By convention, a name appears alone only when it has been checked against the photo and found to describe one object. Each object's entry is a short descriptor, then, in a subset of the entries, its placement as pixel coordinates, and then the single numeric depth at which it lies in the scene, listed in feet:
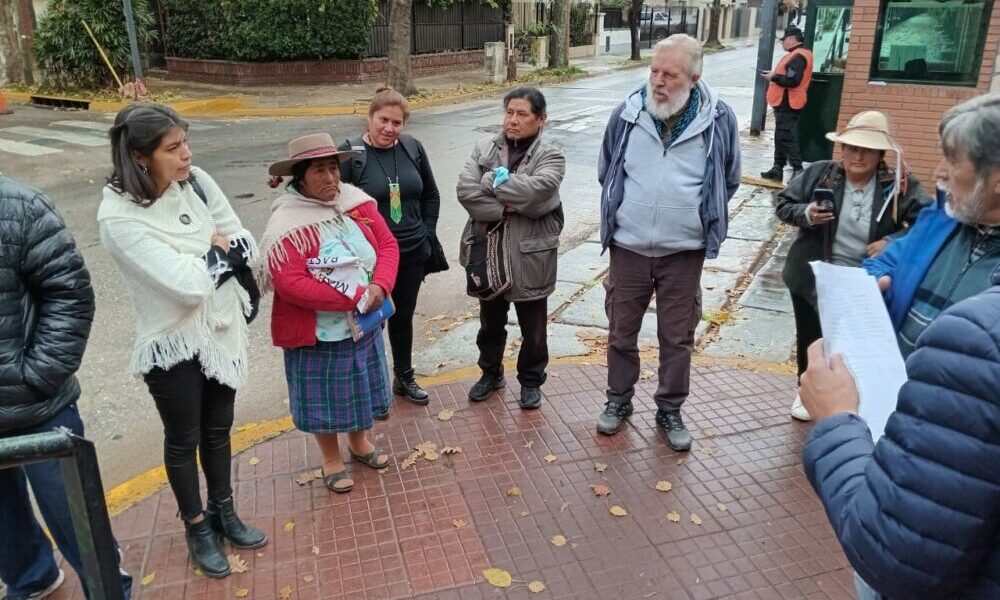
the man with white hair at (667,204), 12.27
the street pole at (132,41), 51.39
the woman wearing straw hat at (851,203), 11.84
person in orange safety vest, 31.04
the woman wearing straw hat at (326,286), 10.84
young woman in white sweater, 8.85
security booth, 31.81
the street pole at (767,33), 39.14
